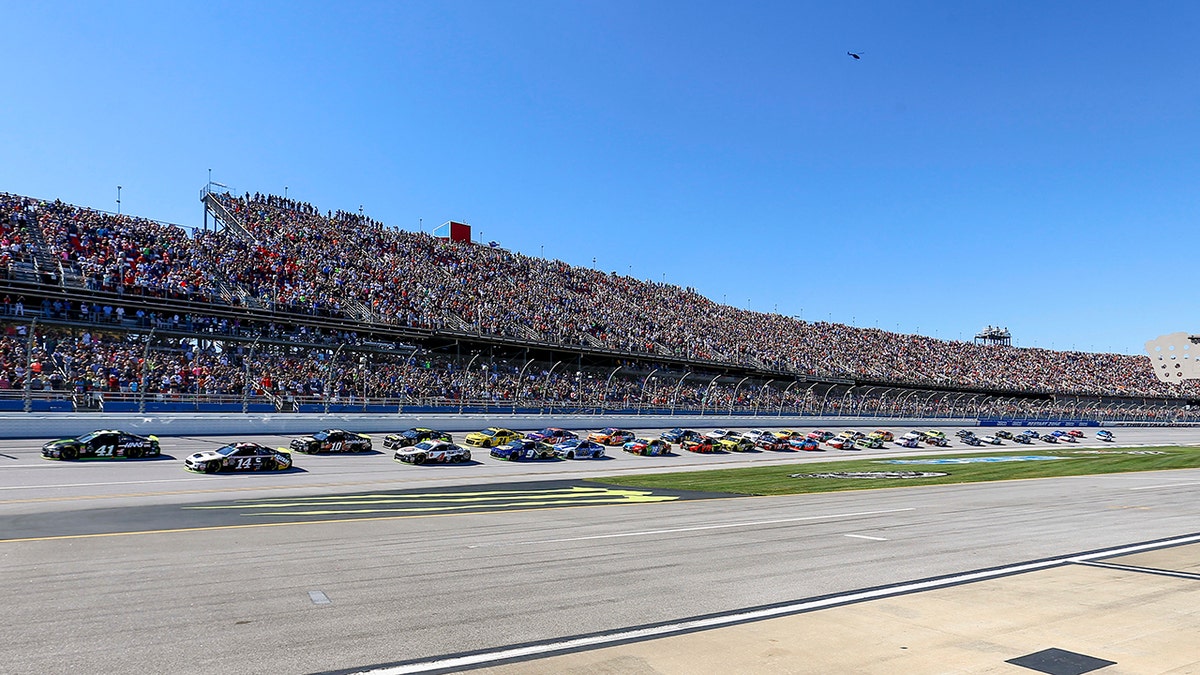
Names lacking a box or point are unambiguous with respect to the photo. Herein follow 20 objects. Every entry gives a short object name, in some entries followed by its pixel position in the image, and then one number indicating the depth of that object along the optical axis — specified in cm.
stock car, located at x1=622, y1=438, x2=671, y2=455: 4481
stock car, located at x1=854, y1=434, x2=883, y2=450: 5856
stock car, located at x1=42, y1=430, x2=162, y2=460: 2733
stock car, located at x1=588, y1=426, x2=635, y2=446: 4738
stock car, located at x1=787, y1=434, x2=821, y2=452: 5297
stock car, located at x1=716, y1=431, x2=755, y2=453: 4959
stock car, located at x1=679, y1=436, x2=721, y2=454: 4784
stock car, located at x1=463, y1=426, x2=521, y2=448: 4153
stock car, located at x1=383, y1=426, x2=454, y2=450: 3766
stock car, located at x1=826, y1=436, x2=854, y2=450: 5597
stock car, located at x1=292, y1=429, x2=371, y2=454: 3478
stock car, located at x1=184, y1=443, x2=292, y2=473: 2734
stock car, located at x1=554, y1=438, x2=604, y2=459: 4016
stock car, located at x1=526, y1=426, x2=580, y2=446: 4459
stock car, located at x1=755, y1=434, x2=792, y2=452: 5141
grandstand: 3850
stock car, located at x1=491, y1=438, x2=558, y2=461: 3794
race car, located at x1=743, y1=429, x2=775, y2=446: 5125
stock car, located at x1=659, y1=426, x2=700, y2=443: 4916
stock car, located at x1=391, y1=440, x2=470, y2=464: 3356
